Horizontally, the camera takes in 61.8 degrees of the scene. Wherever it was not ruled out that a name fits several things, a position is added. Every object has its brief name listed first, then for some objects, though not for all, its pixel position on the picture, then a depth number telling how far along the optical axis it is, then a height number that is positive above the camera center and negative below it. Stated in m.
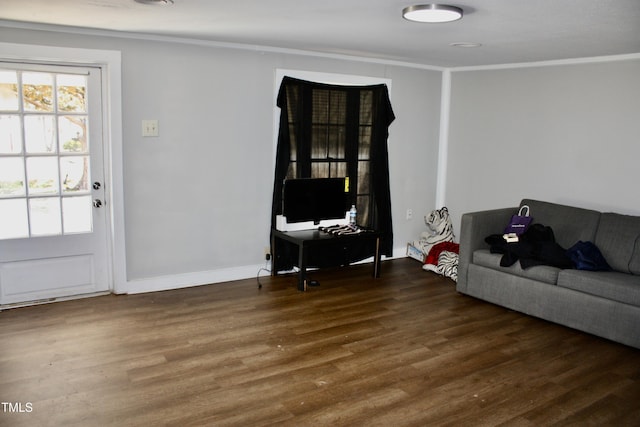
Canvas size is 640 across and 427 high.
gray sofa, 3.96 -0.96
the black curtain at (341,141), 5.22 +0.11
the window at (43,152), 4.14 -0.06
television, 5.11 -0.47
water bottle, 5.57 -0.65
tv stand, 4.86 -0.83
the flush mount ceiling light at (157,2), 3.06 +0.83
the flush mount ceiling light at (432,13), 2.96 +0.81
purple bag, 4.92 -0.62
